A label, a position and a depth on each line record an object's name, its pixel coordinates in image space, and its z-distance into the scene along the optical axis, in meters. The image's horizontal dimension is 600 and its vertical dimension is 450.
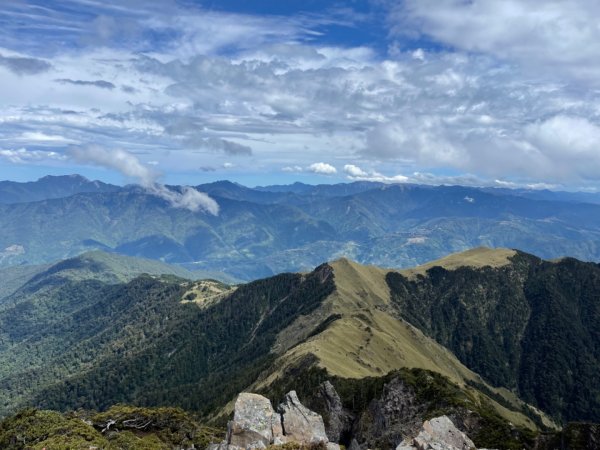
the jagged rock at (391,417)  122.56
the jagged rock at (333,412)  147.00
